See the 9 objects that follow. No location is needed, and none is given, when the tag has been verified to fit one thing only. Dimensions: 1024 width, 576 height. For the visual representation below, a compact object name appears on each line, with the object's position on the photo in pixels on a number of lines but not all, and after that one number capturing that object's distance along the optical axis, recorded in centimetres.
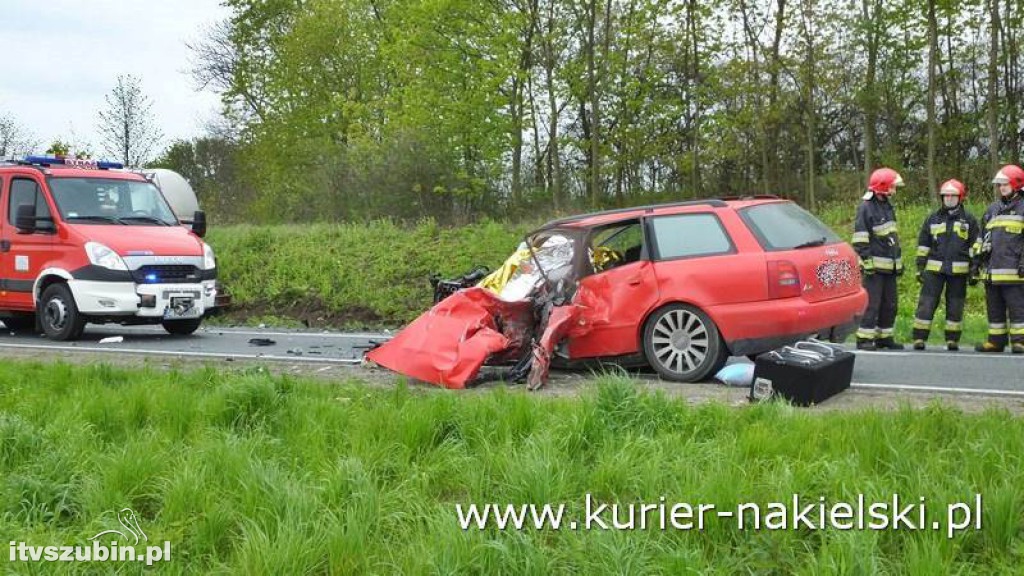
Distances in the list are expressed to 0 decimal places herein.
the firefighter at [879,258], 962
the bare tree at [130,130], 3181
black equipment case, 589
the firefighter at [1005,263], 903
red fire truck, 1072
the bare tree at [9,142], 4600
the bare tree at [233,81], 3762
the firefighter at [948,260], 958
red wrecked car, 699
